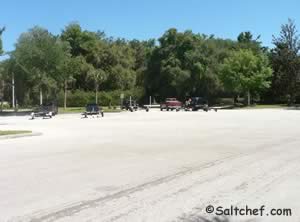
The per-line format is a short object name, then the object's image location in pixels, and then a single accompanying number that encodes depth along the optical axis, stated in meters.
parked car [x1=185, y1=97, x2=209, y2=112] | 49.84
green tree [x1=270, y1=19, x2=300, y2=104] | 59.62
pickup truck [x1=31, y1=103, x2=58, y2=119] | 38.31
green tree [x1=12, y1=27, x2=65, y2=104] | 47.52
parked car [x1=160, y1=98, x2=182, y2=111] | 53.07
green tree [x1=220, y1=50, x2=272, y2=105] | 58.58
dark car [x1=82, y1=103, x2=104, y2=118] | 38.93
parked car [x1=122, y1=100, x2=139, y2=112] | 51.24
